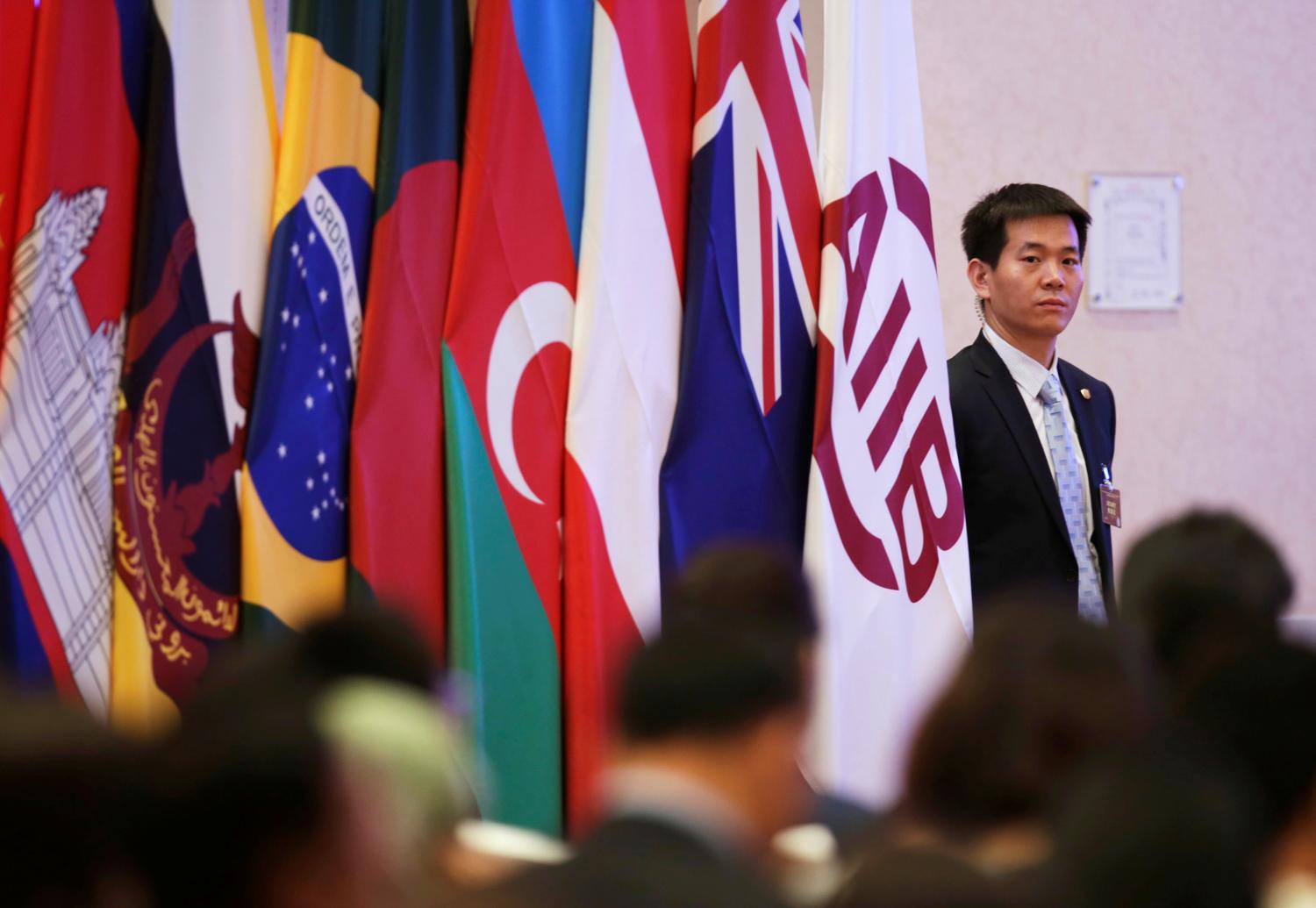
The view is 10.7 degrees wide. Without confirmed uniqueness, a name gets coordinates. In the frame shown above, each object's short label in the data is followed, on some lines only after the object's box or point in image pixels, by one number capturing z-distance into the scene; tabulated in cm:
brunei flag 1532
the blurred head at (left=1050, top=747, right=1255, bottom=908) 619
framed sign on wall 1689
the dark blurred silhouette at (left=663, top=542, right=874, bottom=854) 938
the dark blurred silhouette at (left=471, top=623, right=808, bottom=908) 708
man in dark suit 1583
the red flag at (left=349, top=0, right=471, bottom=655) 1541
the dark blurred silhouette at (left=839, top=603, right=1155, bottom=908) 729
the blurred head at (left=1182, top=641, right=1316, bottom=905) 772
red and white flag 1546
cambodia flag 1527
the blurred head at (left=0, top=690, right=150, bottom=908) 580
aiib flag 1557
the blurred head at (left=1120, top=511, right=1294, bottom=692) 987
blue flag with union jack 1555
